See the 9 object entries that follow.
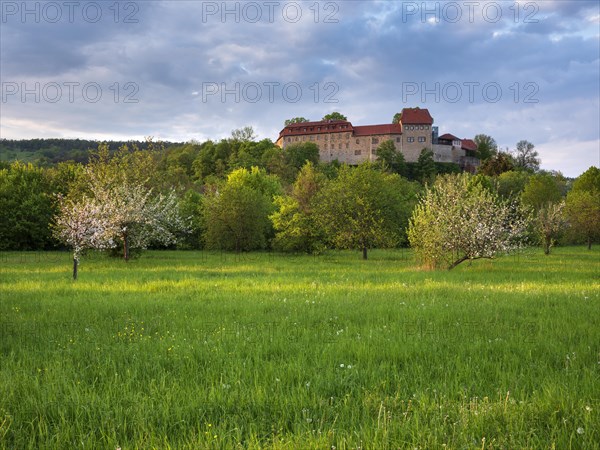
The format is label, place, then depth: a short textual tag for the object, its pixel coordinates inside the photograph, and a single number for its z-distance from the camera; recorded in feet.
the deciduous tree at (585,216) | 177.06
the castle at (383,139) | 474.90
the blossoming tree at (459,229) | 80.79
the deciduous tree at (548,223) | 144.46
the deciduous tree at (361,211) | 116.47
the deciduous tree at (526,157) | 450.30
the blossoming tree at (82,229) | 72.33
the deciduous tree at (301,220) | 128.26
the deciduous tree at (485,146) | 508.53
